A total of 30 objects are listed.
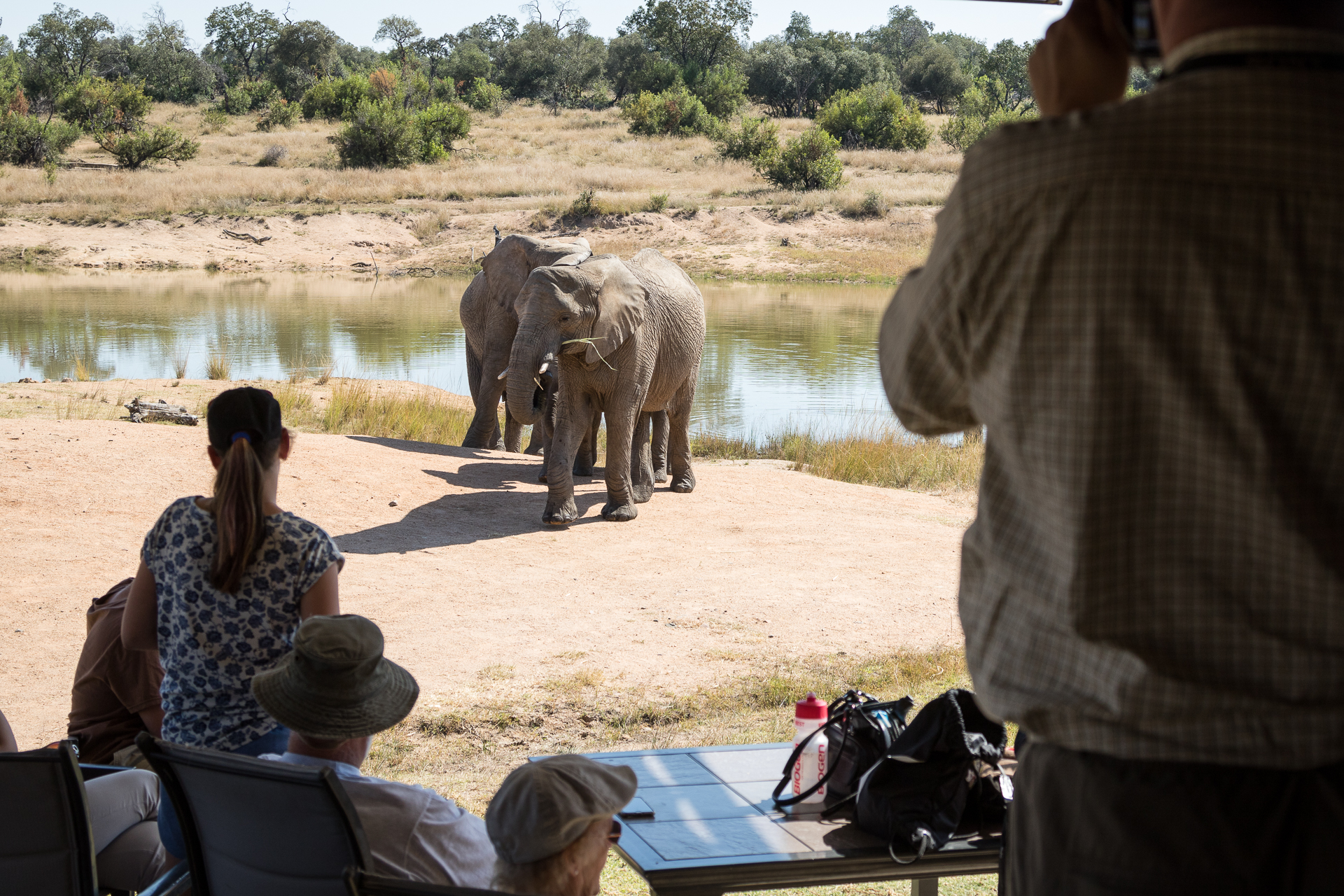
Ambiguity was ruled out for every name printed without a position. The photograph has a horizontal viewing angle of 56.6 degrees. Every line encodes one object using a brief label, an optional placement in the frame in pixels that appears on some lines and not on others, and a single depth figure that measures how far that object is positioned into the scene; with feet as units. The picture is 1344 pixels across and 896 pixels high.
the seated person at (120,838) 10.71
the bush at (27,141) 157.48
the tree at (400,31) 326.65
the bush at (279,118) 207.00
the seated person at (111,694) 11.98
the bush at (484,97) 236.63
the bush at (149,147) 161.17
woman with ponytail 10.65
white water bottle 10.48
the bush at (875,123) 206.49
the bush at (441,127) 179.22
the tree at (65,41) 241.35
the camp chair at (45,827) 8.46
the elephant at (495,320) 39.58
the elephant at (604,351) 31.81
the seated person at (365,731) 8.29
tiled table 9.21
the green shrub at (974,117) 200.85
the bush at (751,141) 179.42
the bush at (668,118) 210.38
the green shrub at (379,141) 171.53
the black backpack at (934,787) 9.57
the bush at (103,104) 185.88
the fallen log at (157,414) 39.23
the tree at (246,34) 275.18
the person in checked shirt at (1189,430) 4.99
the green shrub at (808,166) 161.27
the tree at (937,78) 268.00
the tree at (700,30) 269.85
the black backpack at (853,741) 10.31
